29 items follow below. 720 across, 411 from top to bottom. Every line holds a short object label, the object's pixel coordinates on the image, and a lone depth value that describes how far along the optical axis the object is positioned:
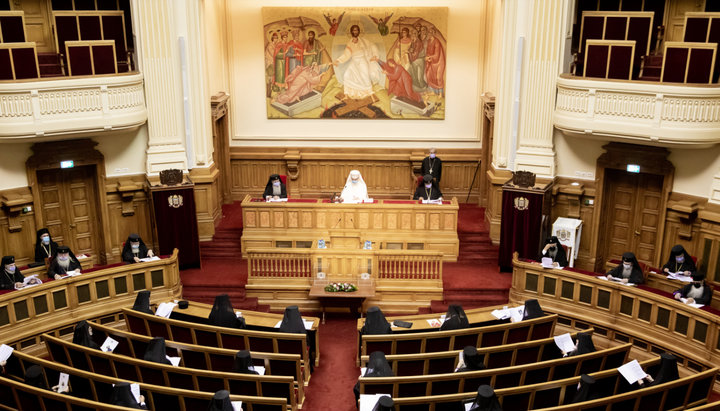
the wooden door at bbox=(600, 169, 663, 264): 13.50
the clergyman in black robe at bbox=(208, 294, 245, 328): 10.77
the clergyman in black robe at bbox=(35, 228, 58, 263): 12.80
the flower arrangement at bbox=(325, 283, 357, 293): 12.41
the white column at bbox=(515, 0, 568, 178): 13.48
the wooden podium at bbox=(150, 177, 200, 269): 13.90
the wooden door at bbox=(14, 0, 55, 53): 14.23
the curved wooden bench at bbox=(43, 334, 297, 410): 8.88
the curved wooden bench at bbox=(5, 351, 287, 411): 8.38
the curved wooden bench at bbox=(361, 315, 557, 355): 10.15
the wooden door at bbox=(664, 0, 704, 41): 13.62
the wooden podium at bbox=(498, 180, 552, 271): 13.38
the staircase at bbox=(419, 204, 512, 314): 13.08
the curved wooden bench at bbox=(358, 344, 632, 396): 8.84
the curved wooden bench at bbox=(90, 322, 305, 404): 9.68
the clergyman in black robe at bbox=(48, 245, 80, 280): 12.00
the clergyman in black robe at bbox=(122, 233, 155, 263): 12.76
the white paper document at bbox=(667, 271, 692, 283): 11.46
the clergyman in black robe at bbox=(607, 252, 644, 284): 11.62
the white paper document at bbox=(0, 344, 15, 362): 9.35
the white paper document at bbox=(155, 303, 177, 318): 11.19
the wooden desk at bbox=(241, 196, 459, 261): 14.26
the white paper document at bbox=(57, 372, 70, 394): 9.09
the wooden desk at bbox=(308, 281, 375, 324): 12.28
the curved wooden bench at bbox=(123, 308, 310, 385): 10.14
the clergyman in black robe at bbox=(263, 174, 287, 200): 14.77
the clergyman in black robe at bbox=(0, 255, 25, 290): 11.35
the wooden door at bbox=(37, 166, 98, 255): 14.02
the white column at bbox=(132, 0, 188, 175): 13.92
